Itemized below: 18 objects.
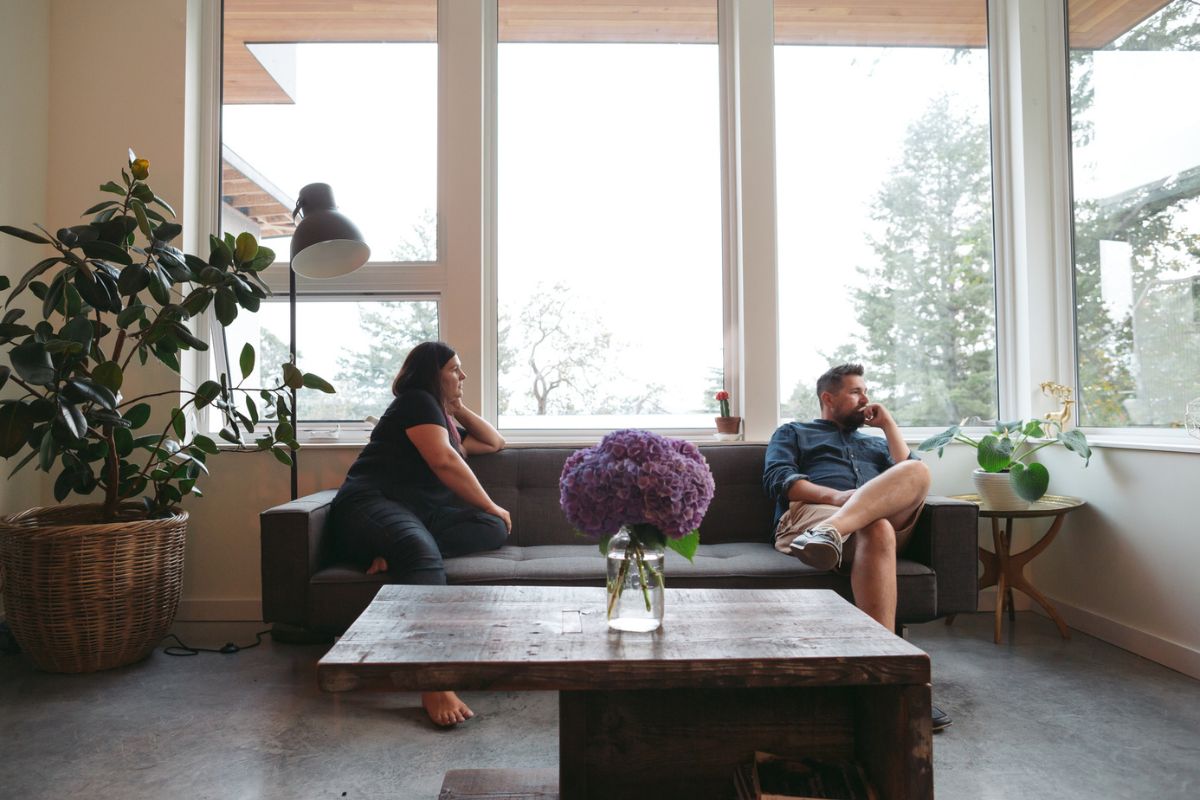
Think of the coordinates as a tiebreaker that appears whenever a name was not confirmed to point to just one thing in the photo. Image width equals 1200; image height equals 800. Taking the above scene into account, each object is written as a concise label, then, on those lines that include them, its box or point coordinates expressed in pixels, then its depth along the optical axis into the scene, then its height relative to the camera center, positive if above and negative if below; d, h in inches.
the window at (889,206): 146.9 +41.1
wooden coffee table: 53.7 -17.6
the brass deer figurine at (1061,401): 131.5 +2.9
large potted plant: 99.3 -1.4
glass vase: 61.3 -12.9
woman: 104.8 -8.8
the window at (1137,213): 115.3 +32.8
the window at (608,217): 145.9 +39.1
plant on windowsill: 137.6 -0.5
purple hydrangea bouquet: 58.5 -5.6
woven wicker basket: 104.0 -22.2
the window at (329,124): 143.9 +56.2
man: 95.0 -9.7
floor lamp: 117.3 +28.1
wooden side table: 121.0 -22.3
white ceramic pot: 122.3 -11.9
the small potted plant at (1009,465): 120.7 -7.3
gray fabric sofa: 98.3 -19.2
